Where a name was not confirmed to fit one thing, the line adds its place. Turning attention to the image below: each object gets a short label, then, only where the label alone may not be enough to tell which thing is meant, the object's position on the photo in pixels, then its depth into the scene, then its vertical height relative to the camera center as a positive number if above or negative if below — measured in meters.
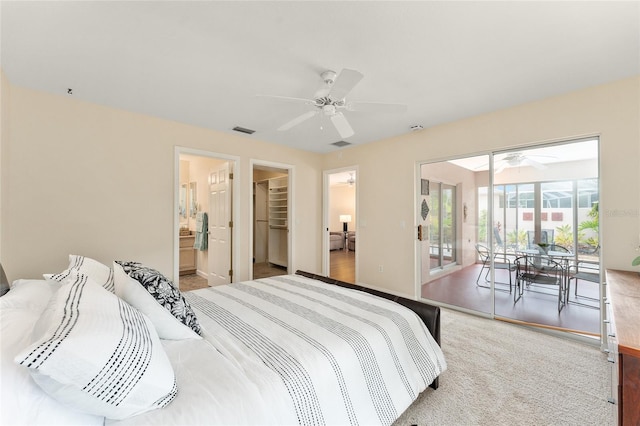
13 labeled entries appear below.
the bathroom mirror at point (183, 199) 6.11 +0.32
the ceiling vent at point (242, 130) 3.88 +1.24
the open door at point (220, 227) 4.30 -0.22
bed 0.77 -0.67
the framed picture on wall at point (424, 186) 4.08 +0.42
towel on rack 5.20 -0.36
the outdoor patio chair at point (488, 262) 3.30 -0.61
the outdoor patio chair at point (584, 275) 2.70 -0.64
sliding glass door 2.78 -0.26
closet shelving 6.30 -0.19
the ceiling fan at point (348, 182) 8.78 +1.13
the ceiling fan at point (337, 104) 2.00 +0.96
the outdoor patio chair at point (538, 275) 3.00 -0.71
